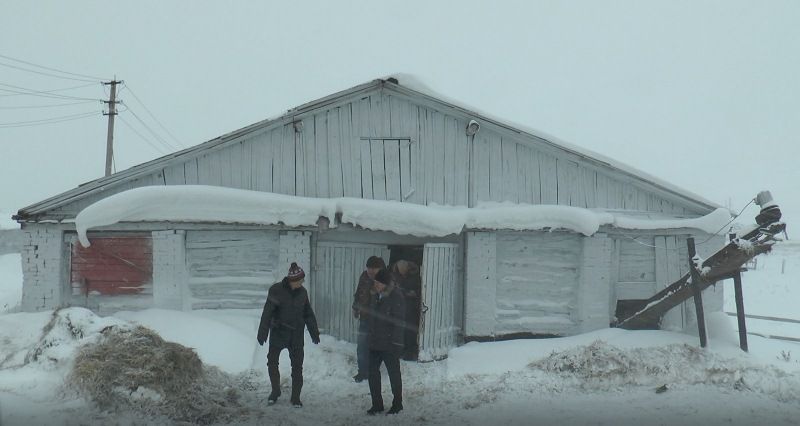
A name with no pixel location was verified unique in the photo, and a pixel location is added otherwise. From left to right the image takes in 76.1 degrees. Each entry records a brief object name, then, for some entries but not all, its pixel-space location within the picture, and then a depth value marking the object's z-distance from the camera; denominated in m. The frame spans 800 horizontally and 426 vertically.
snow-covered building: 8.08
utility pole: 20.29
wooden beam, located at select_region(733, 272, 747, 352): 7.67
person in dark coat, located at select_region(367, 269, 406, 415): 5.54
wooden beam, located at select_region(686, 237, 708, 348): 7.73
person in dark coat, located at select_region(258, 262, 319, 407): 5.77
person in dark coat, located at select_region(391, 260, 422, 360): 7.89
